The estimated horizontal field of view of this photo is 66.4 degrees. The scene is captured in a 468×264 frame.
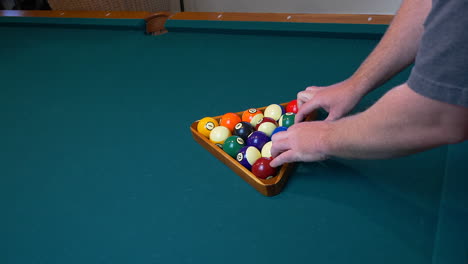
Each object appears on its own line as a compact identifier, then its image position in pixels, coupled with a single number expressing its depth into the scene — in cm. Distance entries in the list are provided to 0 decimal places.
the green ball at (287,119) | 115
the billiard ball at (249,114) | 124
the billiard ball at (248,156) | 102
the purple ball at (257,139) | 110
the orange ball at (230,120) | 121
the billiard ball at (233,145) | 107
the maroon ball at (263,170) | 95
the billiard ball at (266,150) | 103
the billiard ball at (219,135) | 115
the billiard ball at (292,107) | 124
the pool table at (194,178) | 79
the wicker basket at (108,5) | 338
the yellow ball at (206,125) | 117
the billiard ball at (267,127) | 116
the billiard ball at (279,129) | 110
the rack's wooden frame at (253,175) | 90
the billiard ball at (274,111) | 124
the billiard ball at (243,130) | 117
